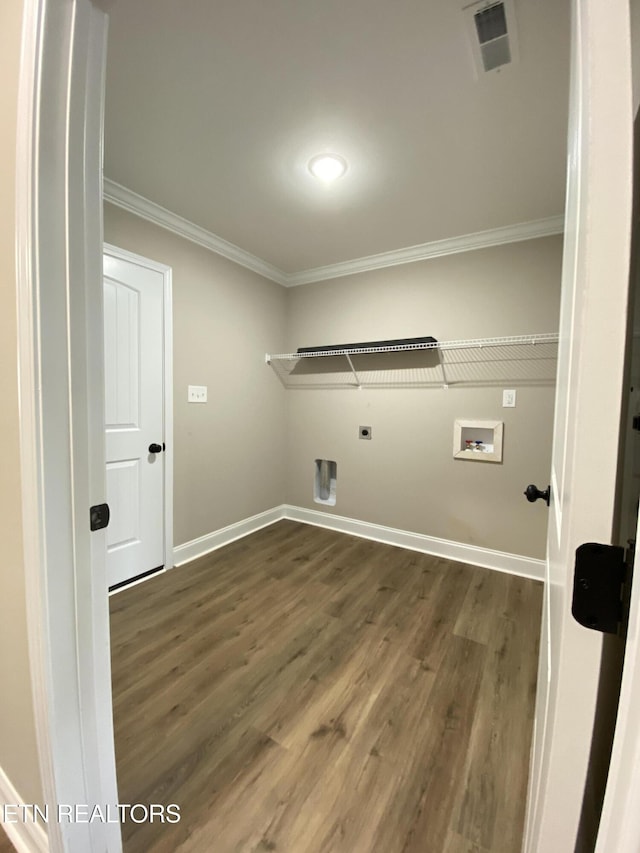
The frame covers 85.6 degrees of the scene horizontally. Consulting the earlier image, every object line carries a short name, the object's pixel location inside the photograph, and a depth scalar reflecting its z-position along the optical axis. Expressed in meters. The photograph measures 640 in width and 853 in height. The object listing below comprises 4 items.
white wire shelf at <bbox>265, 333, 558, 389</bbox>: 2.36
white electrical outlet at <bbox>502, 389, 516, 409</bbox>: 2.44
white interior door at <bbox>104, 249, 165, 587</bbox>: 2.15
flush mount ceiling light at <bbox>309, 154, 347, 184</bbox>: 1.78
